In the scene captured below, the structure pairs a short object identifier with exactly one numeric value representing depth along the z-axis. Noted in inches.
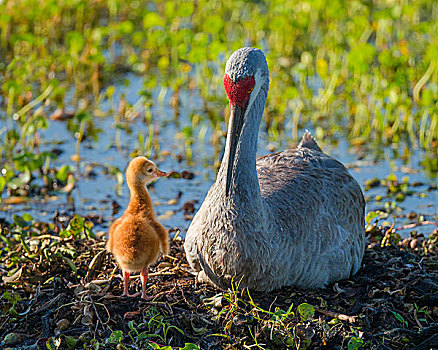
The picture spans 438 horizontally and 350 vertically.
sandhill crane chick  358.5
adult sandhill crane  343.6
